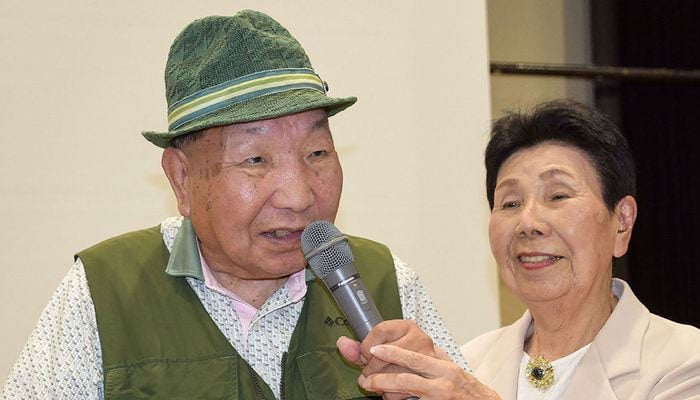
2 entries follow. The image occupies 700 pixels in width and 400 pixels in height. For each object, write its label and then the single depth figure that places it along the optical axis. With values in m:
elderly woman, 2.08
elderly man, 1.66
